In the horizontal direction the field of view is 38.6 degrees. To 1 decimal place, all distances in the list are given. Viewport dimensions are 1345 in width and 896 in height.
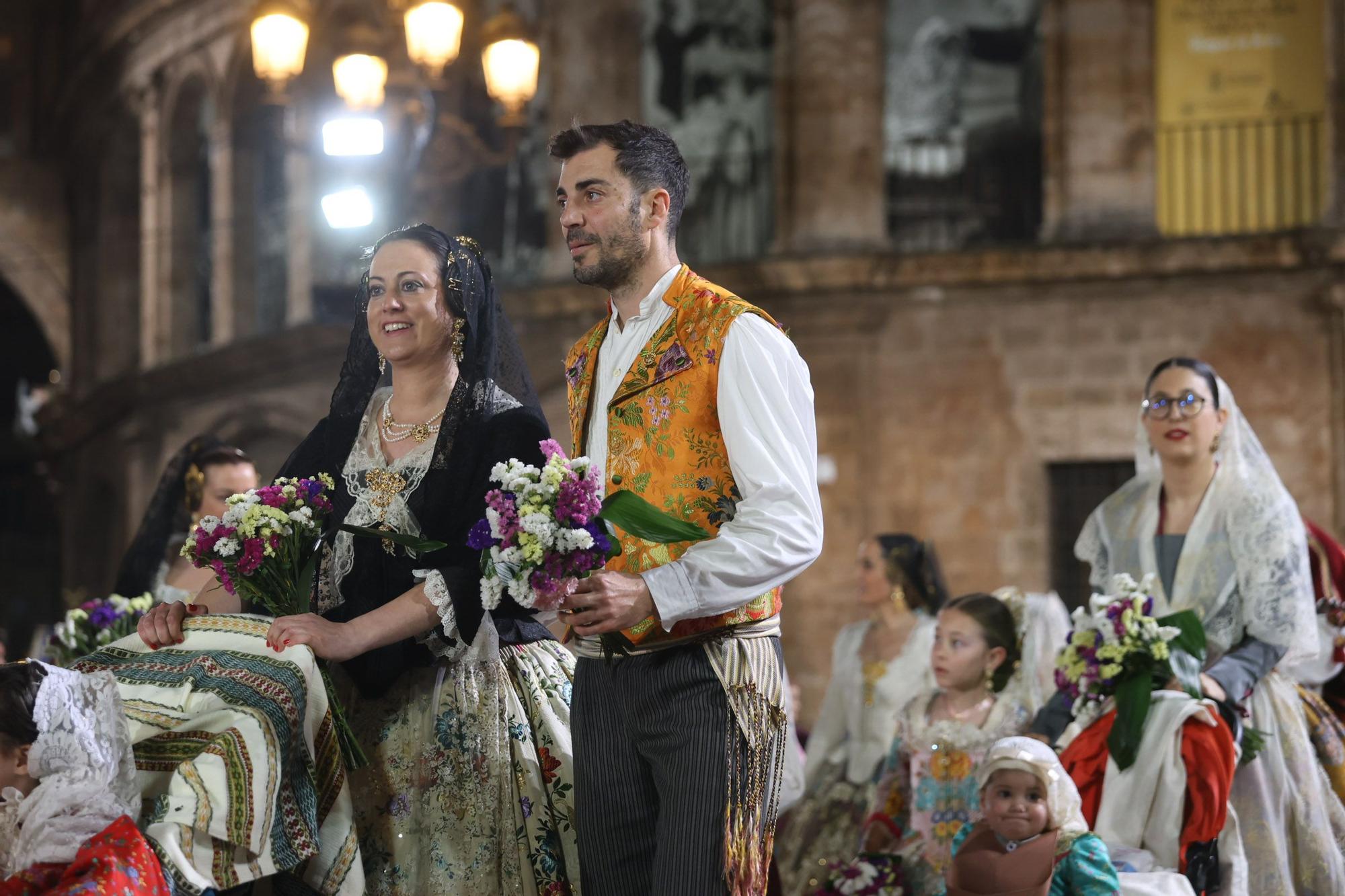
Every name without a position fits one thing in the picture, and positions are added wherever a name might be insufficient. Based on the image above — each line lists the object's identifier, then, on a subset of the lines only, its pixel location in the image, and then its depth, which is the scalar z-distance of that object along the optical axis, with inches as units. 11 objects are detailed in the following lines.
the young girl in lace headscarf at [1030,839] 224.5
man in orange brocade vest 152.7
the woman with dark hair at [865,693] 358.9
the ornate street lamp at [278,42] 484.7
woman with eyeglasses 248.1
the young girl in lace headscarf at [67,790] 159.8
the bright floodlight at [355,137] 461.7
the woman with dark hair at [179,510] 295.6
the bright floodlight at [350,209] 479.2
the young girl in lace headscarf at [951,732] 291.9
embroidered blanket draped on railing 164.6
